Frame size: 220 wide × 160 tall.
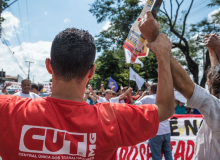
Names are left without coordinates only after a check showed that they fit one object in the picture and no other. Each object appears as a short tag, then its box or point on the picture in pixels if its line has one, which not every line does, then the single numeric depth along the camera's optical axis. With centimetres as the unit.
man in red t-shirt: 106
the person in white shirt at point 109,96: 571
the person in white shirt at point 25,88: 531
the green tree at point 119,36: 1820
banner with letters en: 491
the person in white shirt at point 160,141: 432
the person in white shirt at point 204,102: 138
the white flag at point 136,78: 944
